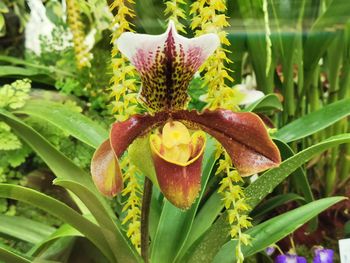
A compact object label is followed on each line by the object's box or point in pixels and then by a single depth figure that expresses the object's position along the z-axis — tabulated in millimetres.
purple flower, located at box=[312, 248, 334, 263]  994
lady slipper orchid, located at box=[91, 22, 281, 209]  599
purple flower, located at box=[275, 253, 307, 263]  992
